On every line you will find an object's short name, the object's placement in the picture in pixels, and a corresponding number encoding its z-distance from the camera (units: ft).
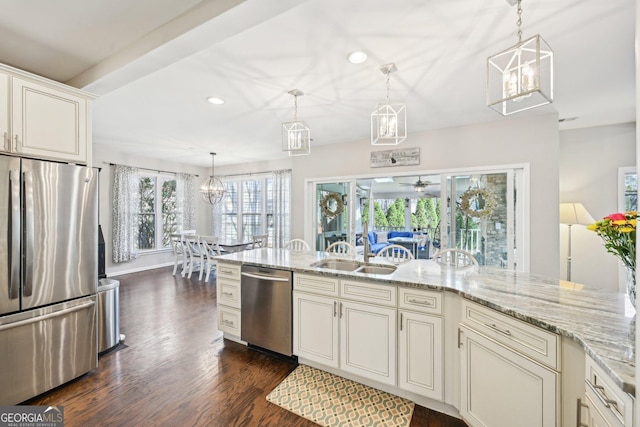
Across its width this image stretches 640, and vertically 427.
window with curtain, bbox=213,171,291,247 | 21.52
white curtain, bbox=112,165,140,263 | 18.58
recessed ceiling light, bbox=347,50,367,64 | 6.92
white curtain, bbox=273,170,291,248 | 21.38
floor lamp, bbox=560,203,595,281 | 11.93
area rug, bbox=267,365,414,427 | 5.96
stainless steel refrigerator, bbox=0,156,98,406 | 5.93
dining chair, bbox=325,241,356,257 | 10.17
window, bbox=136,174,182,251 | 20.66
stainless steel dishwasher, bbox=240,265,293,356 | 8.01
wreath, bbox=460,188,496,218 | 12.83
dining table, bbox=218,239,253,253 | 17.16
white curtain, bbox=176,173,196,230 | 22.77
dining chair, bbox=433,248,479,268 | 7.99
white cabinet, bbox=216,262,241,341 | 9.04
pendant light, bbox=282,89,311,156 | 8.34
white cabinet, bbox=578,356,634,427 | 2.81
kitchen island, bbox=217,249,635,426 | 3.47
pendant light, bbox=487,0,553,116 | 4.16
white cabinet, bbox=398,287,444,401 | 5.96
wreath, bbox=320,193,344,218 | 16.94
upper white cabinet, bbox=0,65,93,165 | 6.04
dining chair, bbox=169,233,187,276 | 19.22
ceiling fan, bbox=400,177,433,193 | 22.21
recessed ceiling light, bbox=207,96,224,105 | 9.76
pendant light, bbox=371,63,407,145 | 7.22
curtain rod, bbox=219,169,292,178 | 21.28
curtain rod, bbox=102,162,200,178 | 18.38
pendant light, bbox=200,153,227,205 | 19.76
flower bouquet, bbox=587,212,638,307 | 3.65
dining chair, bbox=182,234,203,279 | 18.17
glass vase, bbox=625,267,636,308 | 3.76
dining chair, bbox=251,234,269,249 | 17.63
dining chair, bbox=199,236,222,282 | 17.37
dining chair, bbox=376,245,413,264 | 8.78
